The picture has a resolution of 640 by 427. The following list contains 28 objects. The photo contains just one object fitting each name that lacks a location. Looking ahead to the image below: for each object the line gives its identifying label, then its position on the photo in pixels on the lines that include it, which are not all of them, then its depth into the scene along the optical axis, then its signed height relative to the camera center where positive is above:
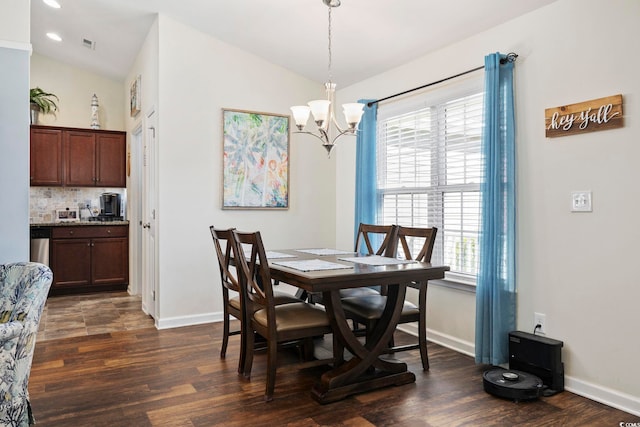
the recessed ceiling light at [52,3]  4.39 +2.01
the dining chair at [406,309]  2.99 -0.67
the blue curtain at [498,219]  3.10 -0.05
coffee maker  6.28 +0.03
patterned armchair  1.83 -0.54
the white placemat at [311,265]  2.77 -0.35
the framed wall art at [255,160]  4.63 +0.53
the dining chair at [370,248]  3.53 -0.30
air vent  5.25 +1.95
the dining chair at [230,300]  2.97 -0.64
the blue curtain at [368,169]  4.42 +0.41
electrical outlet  2.96 -0.73
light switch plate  2.71 +0.06
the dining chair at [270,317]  2.63 -0.66
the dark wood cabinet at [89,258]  5.70 -0.63
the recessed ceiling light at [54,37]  5.27 +2.03
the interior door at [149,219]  4.48 -0.10
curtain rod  3.14 +1.08
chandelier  3.00 +0.66
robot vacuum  2.61 -1.02
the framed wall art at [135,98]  5.25 +1.34
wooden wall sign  2.57 +0.57
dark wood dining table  2.57 -0.65
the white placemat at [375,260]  3.08 -0.35
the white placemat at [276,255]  3.36 -0.35
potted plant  5.85 +1.41
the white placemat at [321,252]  3.64 -0.34
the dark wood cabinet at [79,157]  5.87 +0.70
